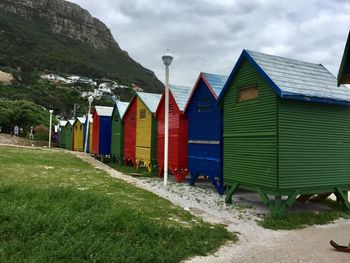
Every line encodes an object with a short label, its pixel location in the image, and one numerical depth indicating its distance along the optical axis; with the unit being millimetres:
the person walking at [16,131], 50894
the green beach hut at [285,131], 11000
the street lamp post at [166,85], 15312
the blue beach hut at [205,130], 15562
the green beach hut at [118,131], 28125
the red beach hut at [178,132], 18781
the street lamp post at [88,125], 32800
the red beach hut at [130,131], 25453
